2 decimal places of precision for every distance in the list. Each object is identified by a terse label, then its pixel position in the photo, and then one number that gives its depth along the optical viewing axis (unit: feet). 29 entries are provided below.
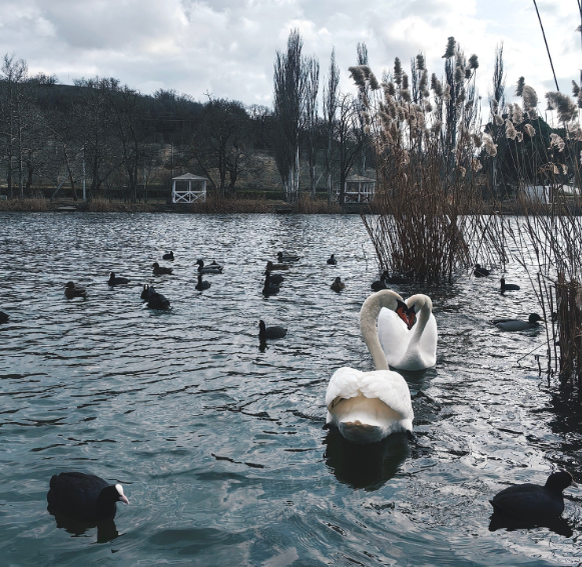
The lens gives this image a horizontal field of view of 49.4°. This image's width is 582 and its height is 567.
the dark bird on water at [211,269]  50.96
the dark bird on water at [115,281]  43.47
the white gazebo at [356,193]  200.54
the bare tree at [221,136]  191.14
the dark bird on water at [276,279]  44.01
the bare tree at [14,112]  156.04
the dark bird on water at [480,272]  47.76
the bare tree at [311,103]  188.34
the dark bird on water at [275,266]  53.26
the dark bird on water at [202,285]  42.52
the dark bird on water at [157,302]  34.68
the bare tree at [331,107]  183.73
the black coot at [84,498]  13.15
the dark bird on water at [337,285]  42.83
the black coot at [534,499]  13.19
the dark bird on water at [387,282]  41.80
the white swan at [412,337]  23.23
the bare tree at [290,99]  185.98
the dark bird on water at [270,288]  40.57
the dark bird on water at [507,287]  42.44
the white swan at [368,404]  15.61
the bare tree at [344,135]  158.67
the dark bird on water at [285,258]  60.46
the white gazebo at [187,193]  192.85
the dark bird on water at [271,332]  28.63
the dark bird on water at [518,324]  30.55
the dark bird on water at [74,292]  38.65
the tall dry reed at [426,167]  39.50
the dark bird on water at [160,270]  50.06
